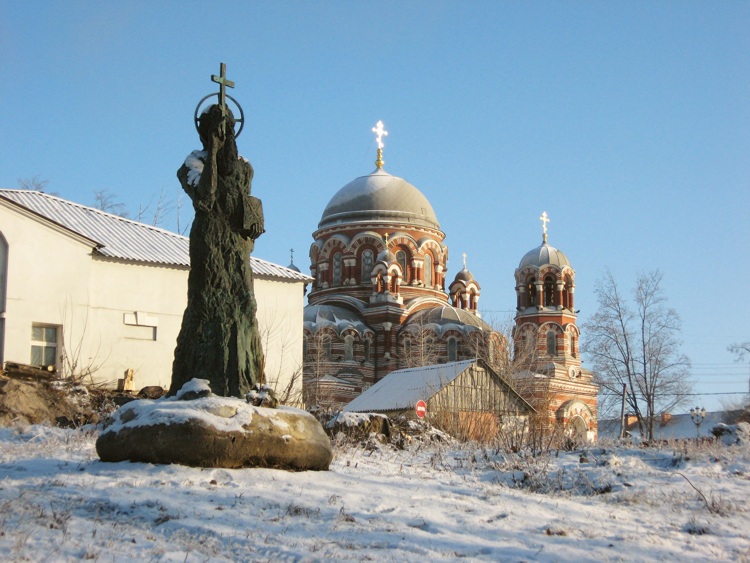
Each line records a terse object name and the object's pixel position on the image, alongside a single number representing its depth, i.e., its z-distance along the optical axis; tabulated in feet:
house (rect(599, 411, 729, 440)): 180.57
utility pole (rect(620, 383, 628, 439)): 109.90
